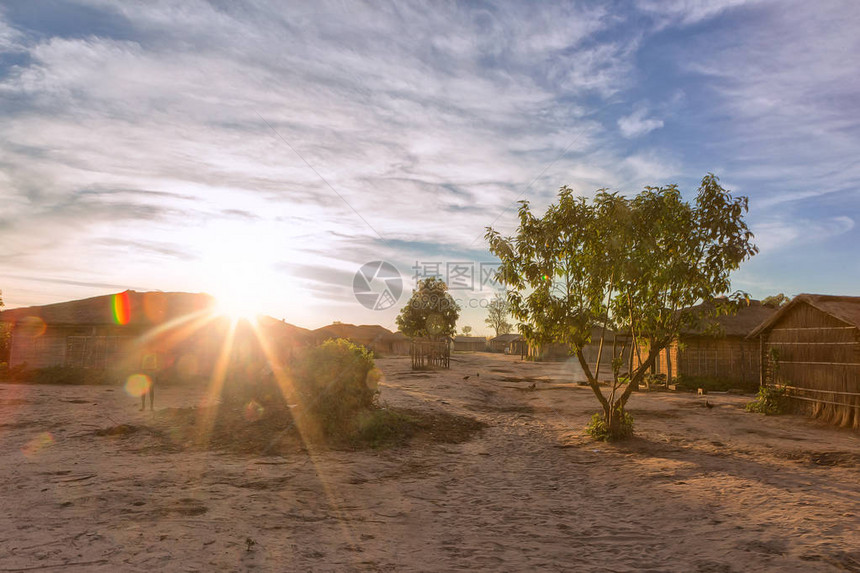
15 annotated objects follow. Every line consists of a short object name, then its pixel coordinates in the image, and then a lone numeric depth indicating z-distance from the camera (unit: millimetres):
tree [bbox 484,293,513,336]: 122825
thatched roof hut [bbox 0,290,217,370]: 26297
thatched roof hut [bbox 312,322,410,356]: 62156
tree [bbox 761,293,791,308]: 46806
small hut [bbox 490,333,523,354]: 90500
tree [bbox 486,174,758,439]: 11445
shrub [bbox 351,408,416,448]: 12234
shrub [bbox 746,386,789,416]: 17703
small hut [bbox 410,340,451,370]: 36062
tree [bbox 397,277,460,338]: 61219
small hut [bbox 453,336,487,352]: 104238
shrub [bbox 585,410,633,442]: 12602
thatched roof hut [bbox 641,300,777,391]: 27031
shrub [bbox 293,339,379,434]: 13016
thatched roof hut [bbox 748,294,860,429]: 15312
